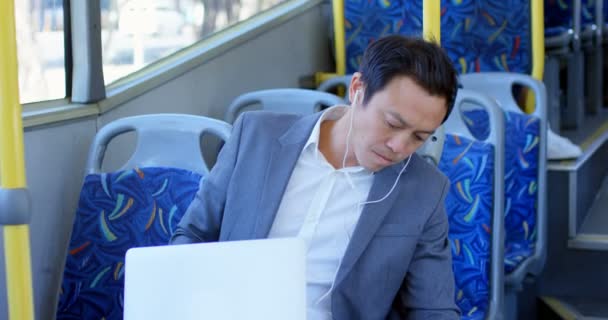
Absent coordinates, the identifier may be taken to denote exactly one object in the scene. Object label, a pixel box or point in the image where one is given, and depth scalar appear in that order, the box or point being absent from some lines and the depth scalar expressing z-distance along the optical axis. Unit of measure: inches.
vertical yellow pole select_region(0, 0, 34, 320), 40.4
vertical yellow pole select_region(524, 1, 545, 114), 135.3
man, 61.1
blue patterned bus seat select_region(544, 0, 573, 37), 168.1
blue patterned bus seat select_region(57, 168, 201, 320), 81.9
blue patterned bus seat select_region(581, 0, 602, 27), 187.3
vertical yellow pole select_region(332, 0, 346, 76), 146.8
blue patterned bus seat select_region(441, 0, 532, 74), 137.4
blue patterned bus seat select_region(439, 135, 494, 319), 92.3
